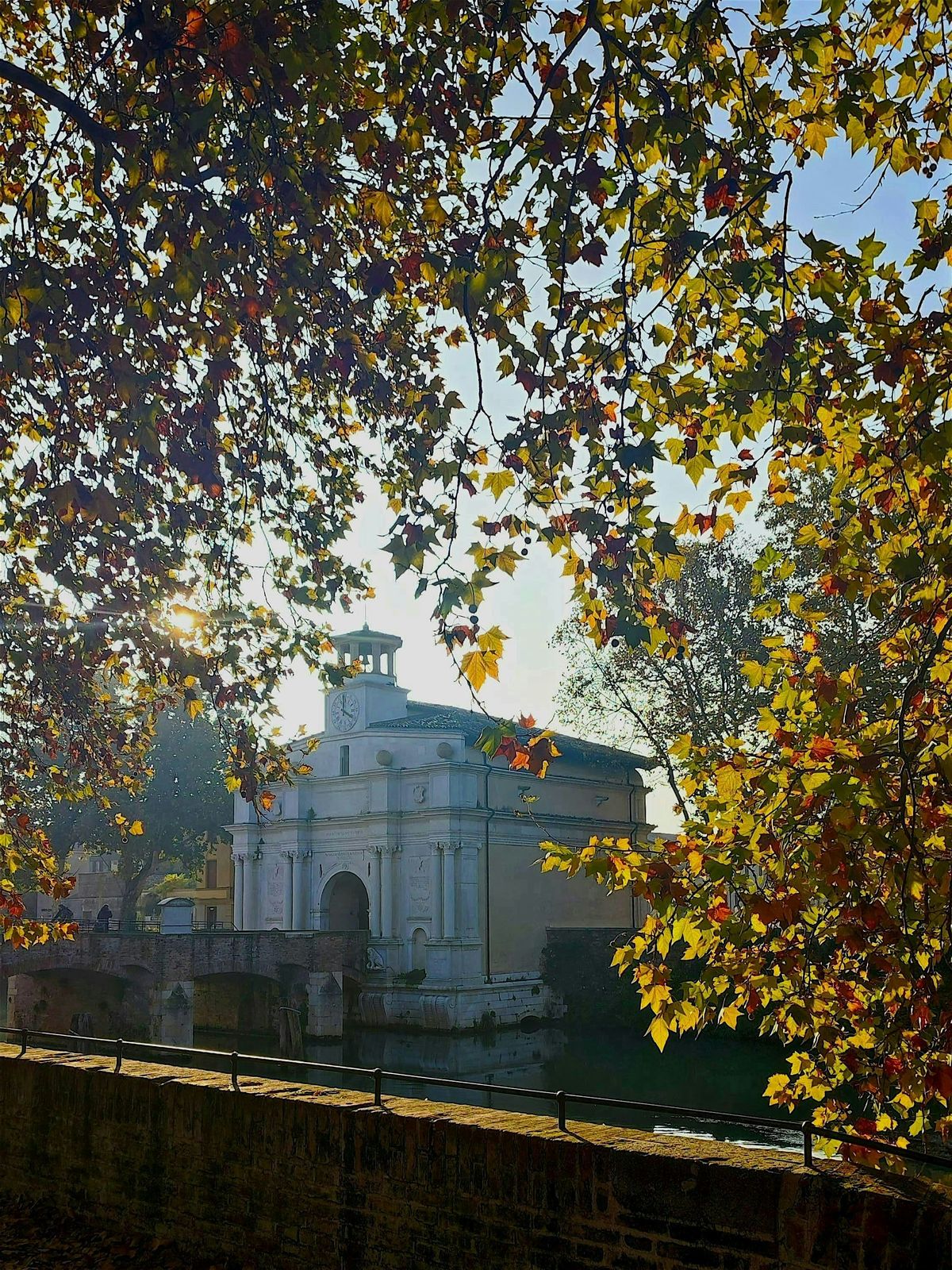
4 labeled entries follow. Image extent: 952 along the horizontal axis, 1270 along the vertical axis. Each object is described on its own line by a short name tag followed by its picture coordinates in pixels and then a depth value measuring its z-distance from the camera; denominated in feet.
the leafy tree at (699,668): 95.04
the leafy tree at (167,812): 147.13
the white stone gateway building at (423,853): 117.39
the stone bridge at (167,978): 107.76
